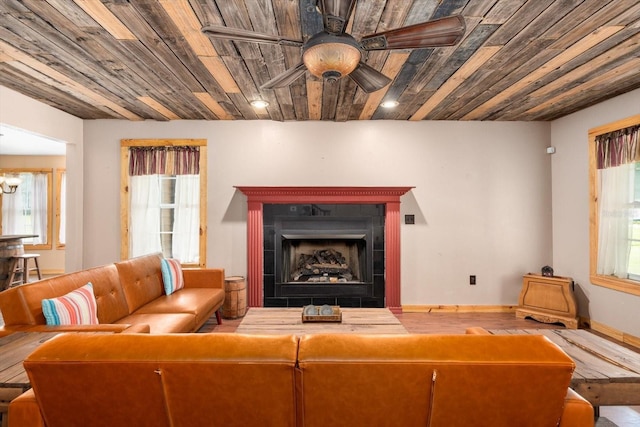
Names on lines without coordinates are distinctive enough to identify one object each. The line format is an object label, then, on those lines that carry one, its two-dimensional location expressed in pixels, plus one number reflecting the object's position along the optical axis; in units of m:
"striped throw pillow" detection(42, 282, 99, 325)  2.08
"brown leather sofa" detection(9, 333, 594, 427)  1.08
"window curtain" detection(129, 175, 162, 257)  4.36
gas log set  4.38
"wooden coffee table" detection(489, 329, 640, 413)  1.37
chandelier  5.84
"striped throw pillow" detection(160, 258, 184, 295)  3.48
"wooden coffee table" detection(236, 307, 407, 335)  2.49
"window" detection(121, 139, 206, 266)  4.31
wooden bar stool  4.62
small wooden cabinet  3.79
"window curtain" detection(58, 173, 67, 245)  6.74
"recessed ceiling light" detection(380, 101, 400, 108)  3.61
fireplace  4.20
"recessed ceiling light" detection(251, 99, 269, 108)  3.54
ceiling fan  1.57
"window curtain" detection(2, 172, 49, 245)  6.72
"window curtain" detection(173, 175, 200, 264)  4.38
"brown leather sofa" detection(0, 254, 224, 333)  2.06
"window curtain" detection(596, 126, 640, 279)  3.37
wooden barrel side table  3.98
